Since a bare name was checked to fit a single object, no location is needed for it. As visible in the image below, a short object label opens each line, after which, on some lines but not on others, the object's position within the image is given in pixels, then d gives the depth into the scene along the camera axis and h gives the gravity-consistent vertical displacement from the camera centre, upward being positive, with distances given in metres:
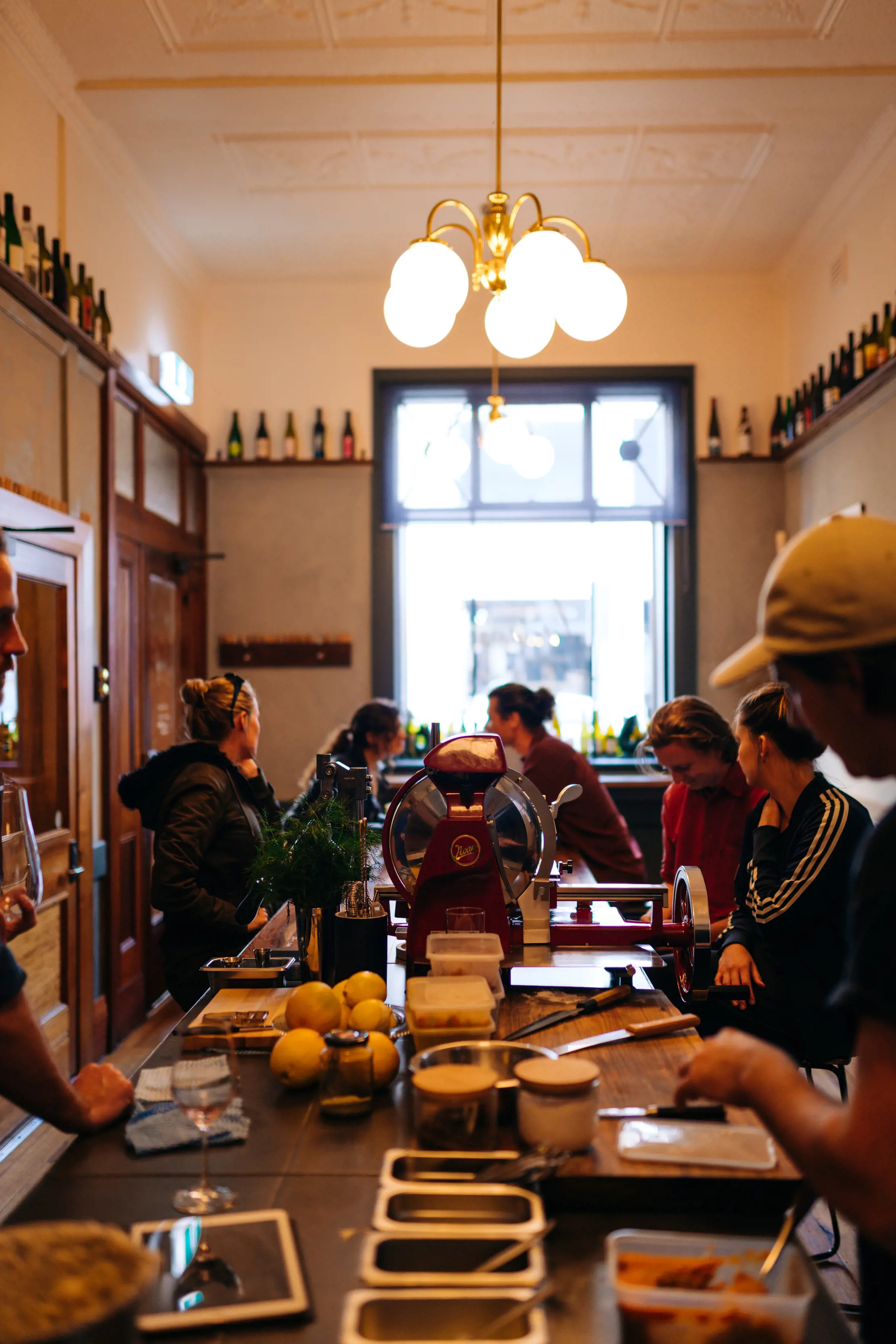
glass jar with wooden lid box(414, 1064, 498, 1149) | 1.29 -0.56
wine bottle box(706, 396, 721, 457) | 6.23 +1.34
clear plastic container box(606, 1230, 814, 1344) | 0.92 -0.58
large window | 6.39 +0.73
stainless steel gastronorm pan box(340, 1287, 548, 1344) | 0.97 -0.61
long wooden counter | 1.03 -0.63
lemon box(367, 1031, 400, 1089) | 1.55 -0.59
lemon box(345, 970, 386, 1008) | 1.78 -0.55
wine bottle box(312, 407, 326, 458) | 6.28 +1.36
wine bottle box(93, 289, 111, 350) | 4.48 +1.46
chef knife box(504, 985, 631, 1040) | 1.78 -0.62
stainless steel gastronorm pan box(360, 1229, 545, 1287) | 1.06 -0.62
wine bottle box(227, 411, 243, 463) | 6.29 +1.34
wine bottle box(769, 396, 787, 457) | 6.11 +1.36
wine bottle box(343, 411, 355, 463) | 6.25 +1.30
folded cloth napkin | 1.38 -0.63
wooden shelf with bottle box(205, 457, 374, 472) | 6.24 +1.21
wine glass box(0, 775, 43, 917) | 1.98 -0.35
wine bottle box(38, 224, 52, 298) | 3.81 +1.45
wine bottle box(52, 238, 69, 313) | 3.93 +1.44
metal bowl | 1.39 -0.52
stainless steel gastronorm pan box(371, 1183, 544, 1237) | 1.13 -0.60
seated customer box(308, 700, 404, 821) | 4.82 -0.34
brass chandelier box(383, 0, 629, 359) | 2.69 +0.98
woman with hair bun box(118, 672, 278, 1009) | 2.83 -0.45
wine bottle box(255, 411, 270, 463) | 6.25 +1.31
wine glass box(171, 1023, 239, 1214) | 1.20 -0.50
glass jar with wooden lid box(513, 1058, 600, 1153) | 1.29 -0.55
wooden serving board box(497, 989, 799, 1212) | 1.22 -0.61
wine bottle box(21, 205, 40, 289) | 3.60 +1.43
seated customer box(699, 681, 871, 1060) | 2.50 -0.57
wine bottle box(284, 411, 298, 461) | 6.28 +1.33
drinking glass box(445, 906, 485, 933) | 2.02 -0.49
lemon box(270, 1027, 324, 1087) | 1.55 -0.59
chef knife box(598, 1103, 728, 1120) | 1.39 -0.60
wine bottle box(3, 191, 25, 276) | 3.52 +1.45
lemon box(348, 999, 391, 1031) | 1.68 -0.57
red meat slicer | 2.09 -0.43
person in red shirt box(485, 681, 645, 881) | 4.21 -0.62
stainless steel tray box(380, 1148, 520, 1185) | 1.26 -0.60
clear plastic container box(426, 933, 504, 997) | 1.83 -0.52
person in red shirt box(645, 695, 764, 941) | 3.37 -0.41
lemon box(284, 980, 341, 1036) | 1.68 -0.56
